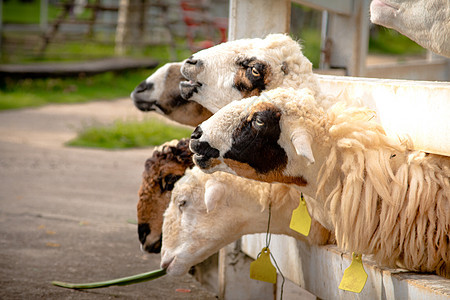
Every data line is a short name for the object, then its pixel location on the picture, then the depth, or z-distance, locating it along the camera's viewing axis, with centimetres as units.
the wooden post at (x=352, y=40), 564
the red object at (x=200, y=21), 1630
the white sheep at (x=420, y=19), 231
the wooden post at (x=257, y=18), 379
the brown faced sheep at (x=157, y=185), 352
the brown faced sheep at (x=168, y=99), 341
